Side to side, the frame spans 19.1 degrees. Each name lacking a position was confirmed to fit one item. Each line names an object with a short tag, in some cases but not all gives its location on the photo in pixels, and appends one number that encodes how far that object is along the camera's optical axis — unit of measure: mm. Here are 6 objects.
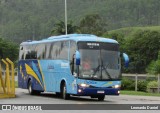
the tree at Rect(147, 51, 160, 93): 48362
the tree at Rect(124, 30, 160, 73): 94188
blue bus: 22688
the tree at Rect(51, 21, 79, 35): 85131
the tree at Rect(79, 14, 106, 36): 114750
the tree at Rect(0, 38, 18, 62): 114312
